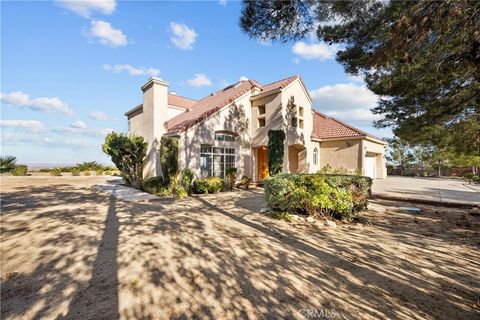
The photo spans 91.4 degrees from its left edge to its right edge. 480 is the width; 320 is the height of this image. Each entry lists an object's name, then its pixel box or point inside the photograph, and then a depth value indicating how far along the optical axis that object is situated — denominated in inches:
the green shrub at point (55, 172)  1061.3
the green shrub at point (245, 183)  646.5
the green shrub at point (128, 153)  596.7
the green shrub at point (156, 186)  530.5
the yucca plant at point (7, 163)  951.6
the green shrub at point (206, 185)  556.4
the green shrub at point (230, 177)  624.6
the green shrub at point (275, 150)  634.8
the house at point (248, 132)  611.5
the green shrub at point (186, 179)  543.8
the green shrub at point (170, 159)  538.9
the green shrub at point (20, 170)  984.9
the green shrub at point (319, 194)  310.5
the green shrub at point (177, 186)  516.1
